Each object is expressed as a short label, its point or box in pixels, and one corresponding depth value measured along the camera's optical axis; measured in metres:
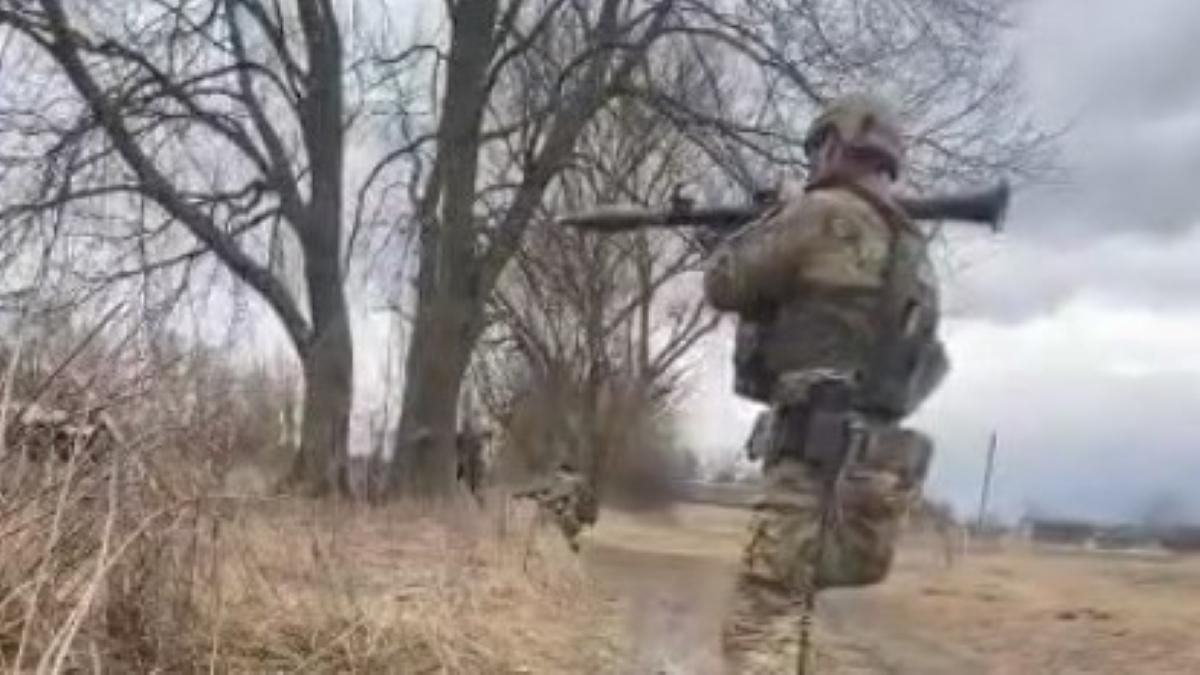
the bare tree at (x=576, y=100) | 20.23
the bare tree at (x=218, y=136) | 20.11
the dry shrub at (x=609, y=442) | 17.17
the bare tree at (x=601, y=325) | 22.52
